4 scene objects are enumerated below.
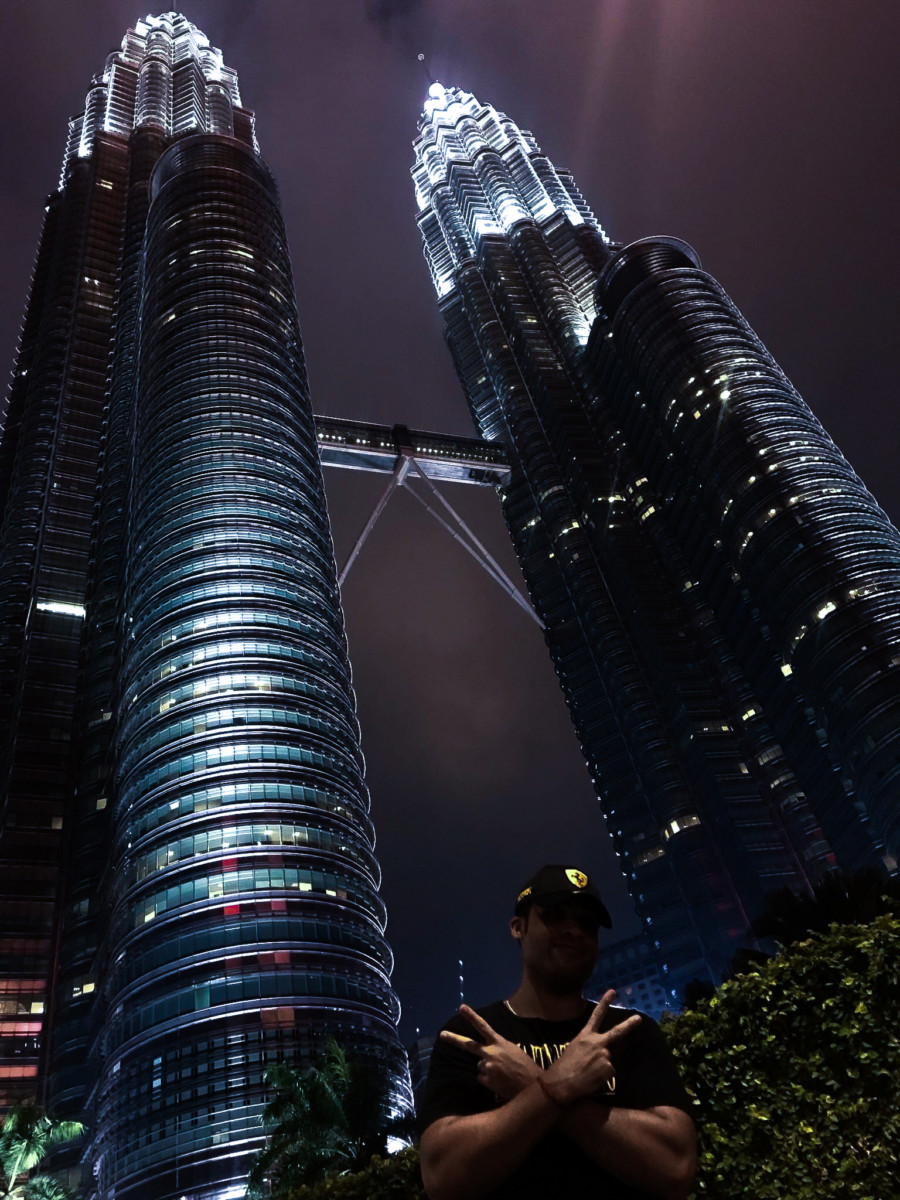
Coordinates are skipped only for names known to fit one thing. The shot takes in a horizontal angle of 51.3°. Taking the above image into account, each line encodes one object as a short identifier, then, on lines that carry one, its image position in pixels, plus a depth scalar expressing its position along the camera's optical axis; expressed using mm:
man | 3775
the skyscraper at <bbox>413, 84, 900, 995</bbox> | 84250
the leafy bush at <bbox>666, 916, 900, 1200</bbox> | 12273
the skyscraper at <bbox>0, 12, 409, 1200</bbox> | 57562
